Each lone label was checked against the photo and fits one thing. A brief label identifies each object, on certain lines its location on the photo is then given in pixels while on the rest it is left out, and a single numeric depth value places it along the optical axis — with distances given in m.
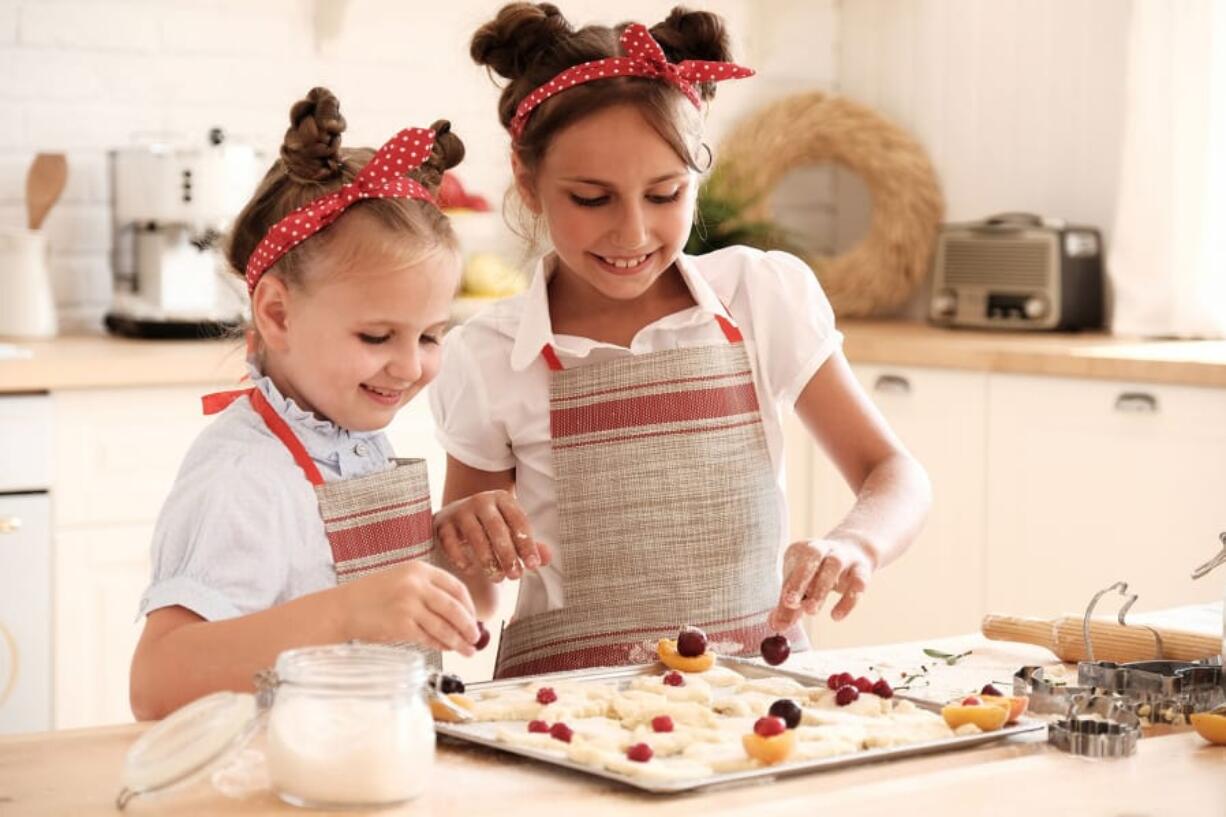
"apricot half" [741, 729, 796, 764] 1.65
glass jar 1.56
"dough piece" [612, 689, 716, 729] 1.75
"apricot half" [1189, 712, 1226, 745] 1.75
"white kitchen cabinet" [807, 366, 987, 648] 3.85
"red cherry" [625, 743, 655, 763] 1.64
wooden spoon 3.70
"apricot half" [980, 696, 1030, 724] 1.76
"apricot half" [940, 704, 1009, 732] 1.74
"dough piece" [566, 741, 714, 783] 1.61
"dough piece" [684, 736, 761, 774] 1.65
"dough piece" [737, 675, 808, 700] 1.84
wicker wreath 4.70
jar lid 1.58
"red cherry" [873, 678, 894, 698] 1.82
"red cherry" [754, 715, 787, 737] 1.65
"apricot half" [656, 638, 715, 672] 1.91
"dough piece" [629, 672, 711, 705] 1.81
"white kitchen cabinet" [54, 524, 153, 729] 3.29
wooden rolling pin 1.98
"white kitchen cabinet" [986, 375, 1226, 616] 3.37
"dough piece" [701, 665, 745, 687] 1.88
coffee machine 3.68
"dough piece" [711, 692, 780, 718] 1.78
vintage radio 4.18
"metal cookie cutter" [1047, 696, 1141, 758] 1.71
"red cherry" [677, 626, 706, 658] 1.91
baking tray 1.62
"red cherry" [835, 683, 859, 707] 1.81
